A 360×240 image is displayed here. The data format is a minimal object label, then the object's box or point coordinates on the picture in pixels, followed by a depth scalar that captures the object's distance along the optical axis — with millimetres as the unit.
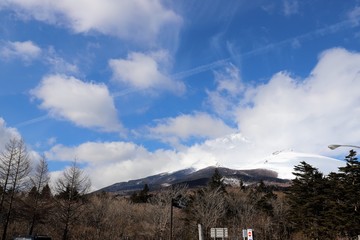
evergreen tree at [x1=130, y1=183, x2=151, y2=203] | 105500
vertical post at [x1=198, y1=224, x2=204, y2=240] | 20872
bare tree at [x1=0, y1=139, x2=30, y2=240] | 37644
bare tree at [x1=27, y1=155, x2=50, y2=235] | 43897
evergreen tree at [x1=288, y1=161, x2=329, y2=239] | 54125
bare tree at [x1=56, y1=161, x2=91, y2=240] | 43256
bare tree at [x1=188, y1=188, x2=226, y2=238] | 65625
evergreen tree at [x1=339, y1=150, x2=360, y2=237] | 44281
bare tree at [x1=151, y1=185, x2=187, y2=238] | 64562
